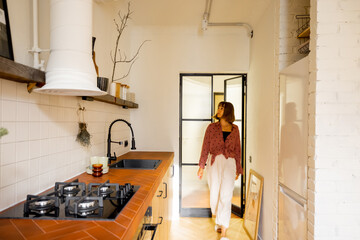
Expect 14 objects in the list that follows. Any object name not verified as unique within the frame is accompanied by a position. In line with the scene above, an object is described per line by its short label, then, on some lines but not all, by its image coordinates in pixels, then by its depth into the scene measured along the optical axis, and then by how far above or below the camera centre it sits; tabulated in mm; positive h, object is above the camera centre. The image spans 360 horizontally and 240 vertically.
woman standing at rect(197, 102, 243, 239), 2736 -539
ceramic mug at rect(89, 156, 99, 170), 1838 -364
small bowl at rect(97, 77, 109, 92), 1757 +278
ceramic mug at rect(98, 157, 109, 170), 1855 -374
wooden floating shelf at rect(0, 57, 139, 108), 883 +199
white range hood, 1127 +365
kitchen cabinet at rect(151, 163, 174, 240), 1614 -794
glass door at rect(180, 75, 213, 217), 3371 -111
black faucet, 2151 -289
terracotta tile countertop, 820 -449
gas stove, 996 -445
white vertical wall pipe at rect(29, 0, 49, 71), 1236 +415
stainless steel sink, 2516 -530
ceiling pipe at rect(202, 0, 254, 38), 2779 +1292
